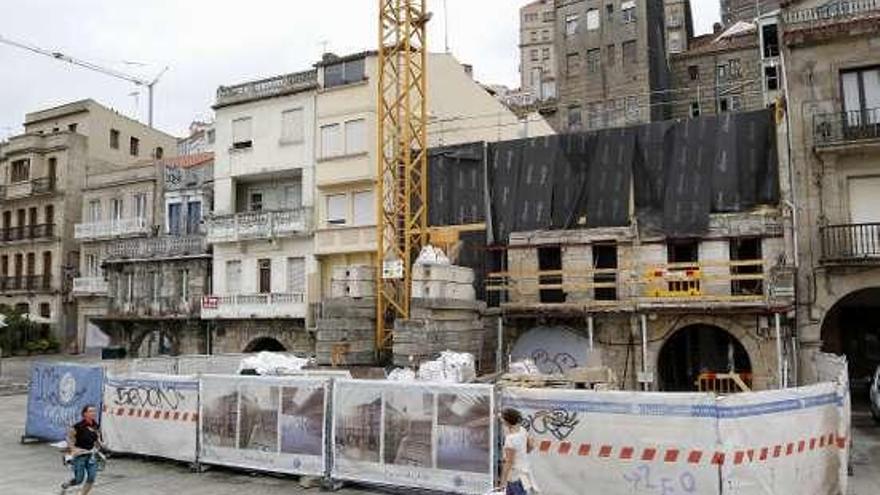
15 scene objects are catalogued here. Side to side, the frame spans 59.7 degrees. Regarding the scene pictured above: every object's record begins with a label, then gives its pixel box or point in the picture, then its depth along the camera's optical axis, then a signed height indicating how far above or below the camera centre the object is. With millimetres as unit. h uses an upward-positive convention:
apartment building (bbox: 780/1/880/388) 22562 +4868
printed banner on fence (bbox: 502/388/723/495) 10062 -1683
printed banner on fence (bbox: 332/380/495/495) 11547 -1767
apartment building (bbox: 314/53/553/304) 30625 +6966
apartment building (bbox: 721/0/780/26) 70169 +29768
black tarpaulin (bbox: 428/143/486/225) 28938 +5204
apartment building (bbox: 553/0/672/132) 56406 +19359
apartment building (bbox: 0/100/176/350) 44000 +7531
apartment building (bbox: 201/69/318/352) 32250 +4695
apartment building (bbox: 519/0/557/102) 100125 +36868
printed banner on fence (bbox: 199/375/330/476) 12977 -1722
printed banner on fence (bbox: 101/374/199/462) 14367 -1723
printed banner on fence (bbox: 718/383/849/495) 9977 -1712
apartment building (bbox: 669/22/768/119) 54438 +18497
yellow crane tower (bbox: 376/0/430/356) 26984 +6258
